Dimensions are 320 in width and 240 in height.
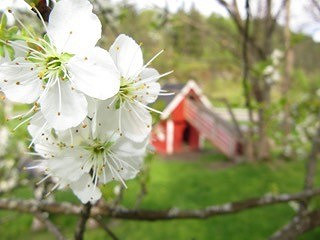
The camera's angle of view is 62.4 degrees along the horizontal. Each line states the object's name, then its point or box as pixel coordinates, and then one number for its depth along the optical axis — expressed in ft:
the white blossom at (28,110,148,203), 0.21
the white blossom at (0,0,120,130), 0.18
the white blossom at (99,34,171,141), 0.20
